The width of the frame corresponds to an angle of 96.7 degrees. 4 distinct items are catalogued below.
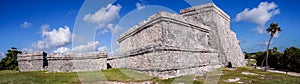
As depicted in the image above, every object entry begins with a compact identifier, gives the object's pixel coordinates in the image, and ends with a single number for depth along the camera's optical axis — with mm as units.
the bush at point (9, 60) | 18562
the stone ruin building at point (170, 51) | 10120
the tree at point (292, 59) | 20310
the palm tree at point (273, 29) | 22559
